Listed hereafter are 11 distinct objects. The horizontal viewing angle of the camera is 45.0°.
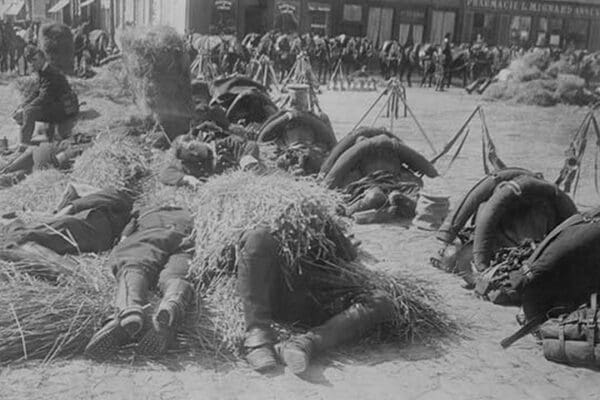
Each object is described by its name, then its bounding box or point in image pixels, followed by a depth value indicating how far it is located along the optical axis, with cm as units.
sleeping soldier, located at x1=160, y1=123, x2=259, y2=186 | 639
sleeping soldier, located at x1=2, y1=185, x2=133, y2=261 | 473
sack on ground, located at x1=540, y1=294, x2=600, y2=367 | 414
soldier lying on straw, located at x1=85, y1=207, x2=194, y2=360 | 384
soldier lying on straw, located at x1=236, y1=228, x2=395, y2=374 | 393
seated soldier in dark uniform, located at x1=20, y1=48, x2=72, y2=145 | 981
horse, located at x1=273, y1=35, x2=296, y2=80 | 2378
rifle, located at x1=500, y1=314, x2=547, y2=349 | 441
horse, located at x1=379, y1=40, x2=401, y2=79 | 2667
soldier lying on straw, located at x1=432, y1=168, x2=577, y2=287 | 550
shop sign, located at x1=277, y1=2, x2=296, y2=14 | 3044
